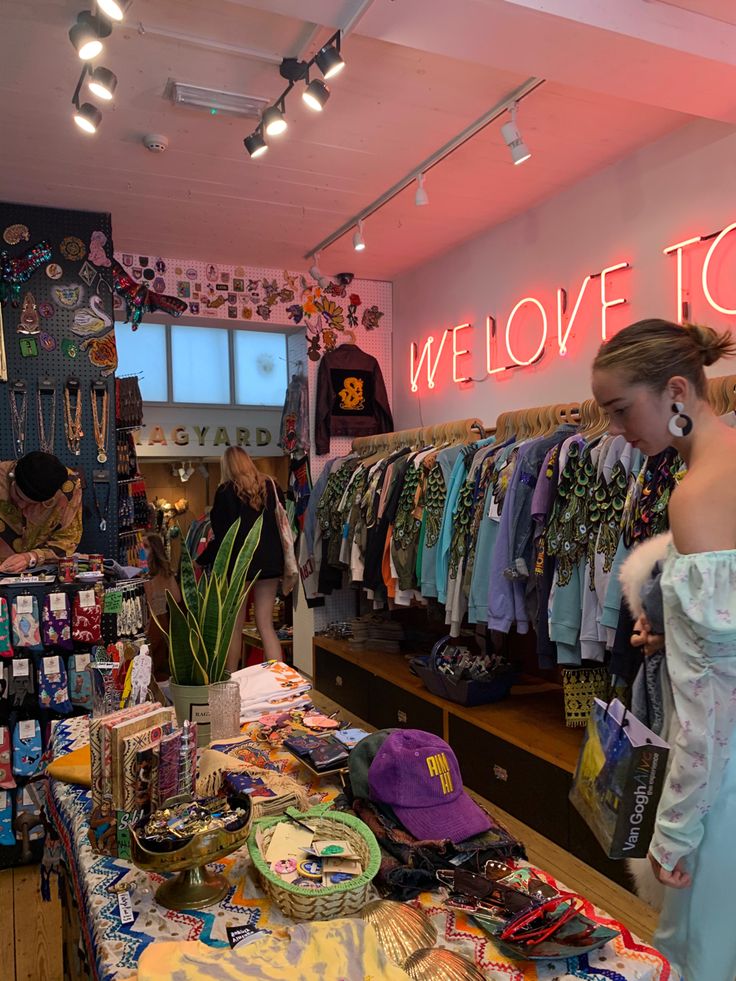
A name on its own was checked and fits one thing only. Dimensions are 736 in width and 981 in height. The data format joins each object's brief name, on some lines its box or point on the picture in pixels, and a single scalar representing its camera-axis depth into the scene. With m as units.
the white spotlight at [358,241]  4.61
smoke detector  3.55
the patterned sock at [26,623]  2.90
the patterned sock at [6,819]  2.98
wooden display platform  3.09
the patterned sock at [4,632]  2.88
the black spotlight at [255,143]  3.32
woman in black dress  5.04
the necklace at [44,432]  4.44
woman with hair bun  1.39
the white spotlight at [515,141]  3.22
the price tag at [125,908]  1.25
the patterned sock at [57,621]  2.95
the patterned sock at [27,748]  2.94
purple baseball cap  1.44
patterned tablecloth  1.11
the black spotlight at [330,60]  2.61
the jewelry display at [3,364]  4.32
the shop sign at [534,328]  3.51
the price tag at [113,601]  3.04
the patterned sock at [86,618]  2.98
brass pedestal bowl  1.25
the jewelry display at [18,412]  4.38
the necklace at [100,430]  4.60
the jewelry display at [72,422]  4.51
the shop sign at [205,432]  7.86
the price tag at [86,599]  2.98
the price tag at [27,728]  2.93
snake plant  1.98
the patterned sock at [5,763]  2.93
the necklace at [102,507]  4.57
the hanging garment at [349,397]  5.91
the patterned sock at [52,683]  2.92
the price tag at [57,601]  2.95
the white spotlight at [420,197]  3.77
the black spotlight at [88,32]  2.40
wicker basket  1.21
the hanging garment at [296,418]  5.92
